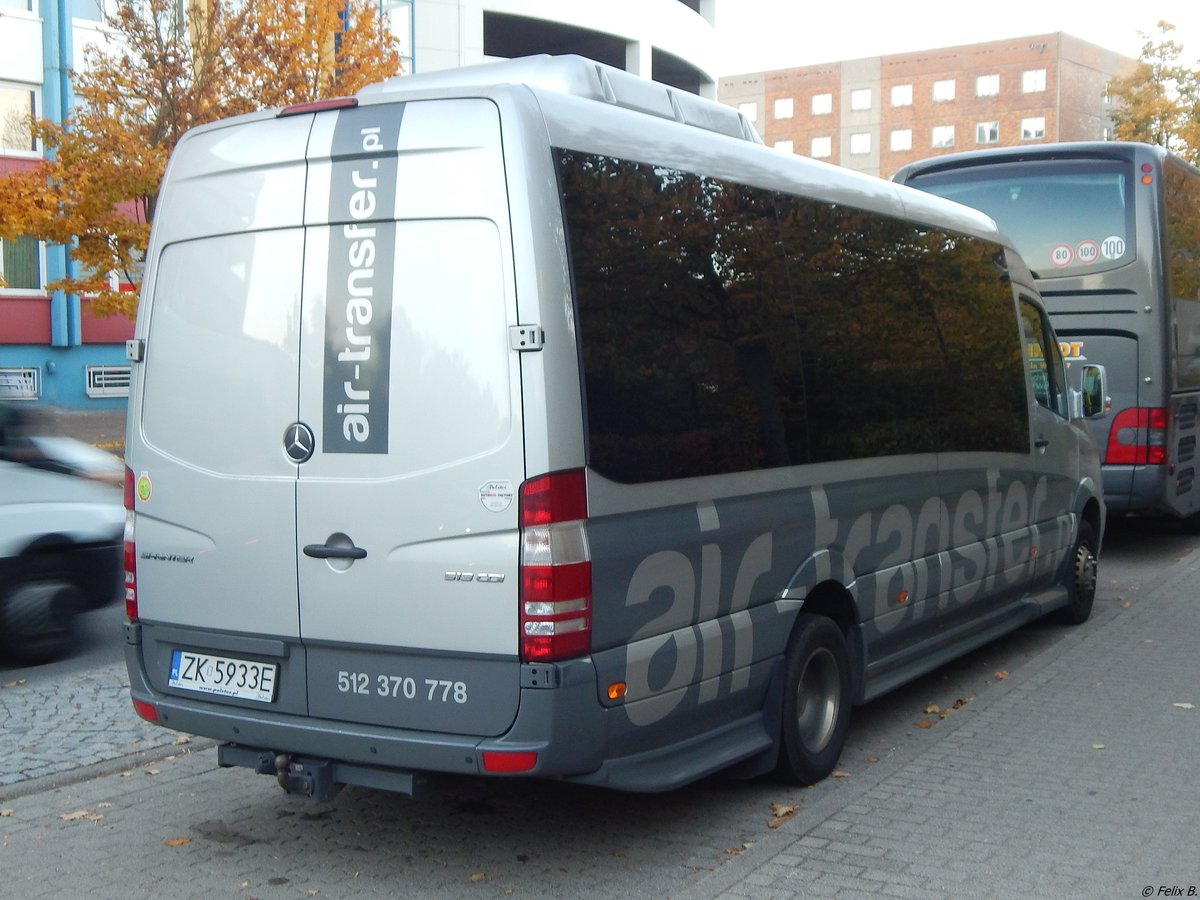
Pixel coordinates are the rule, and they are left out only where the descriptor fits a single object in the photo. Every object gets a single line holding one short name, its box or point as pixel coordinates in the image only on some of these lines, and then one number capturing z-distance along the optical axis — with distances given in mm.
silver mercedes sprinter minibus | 4434
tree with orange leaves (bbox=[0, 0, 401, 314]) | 17391
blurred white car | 8078
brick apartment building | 76500
